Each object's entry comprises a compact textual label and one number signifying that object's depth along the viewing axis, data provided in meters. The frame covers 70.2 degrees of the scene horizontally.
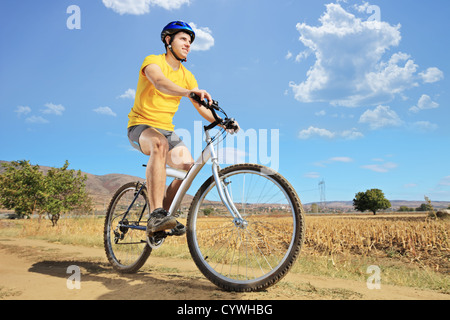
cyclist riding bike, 4.02
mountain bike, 3.39
